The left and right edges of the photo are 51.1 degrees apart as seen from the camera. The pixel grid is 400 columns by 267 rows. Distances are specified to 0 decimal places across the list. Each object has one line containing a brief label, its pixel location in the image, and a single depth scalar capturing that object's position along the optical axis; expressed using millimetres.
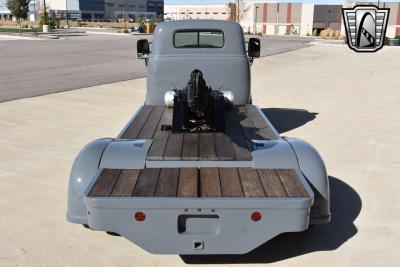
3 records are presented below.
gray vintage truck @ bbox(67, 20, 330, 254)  3031
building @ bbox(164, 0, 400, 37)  77125
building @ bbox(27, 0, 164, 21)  117444
